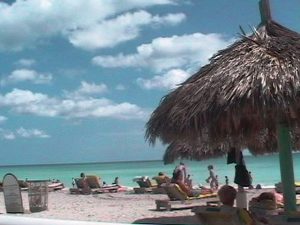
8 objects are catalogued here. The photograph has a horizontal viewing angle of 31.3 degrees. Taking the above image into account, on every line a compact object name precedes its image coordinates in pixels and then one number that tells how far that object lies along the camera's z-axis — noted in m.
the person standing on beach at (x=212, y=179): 20.38
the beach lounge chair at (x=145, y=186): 18.67
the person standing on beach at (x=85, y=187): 19.94
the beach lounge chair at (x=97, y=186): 20.12
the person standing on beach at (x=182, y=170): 14.86
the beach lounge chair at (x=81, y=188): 19.99
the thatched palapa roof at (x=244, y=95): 6.34
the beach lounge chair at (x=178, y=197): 11.38
